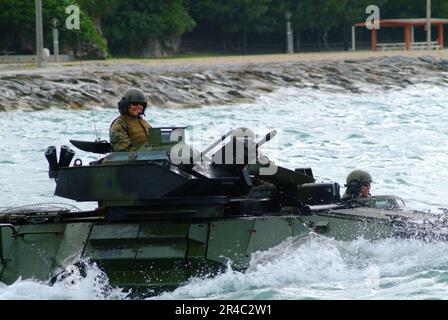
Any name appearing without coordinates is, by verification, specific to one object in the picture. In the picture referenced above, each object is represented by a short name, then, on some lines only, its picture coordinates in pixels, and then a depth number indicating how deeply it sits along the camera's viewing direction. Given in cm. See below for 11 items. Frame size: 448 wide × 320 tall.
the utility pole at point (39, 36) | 4094
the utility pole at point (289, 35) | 6336
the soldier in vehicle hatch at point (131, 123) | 1451
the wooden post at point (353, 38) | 6369
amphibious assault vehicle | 1383
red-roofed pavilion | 5900
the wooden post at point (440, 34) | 6058
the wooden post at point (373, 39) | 5897
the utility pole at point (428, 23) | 5822
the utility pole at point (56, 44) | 4628
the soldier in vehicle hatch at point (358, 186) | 1620
